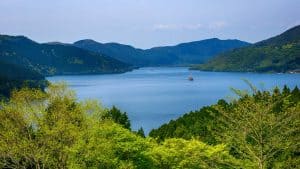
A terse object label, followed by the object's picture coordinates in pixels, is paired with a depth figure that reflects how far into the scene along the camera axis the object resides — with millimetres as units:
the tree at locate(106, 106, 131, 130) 80538
